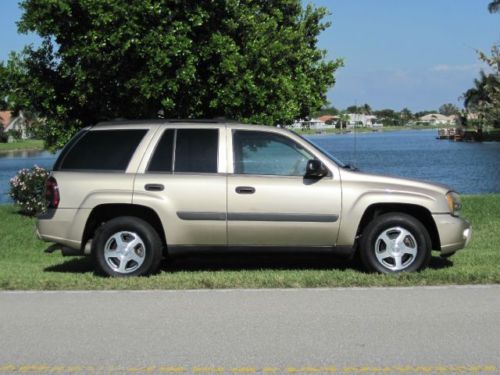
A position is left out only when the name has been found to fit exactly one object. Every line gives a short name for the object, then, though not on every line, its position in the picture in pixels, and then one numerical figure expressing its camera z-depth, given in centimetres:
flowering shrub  1680
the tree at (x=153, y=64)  1402
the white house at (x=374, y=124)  17648
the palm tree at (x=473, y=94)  8901
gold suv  827
